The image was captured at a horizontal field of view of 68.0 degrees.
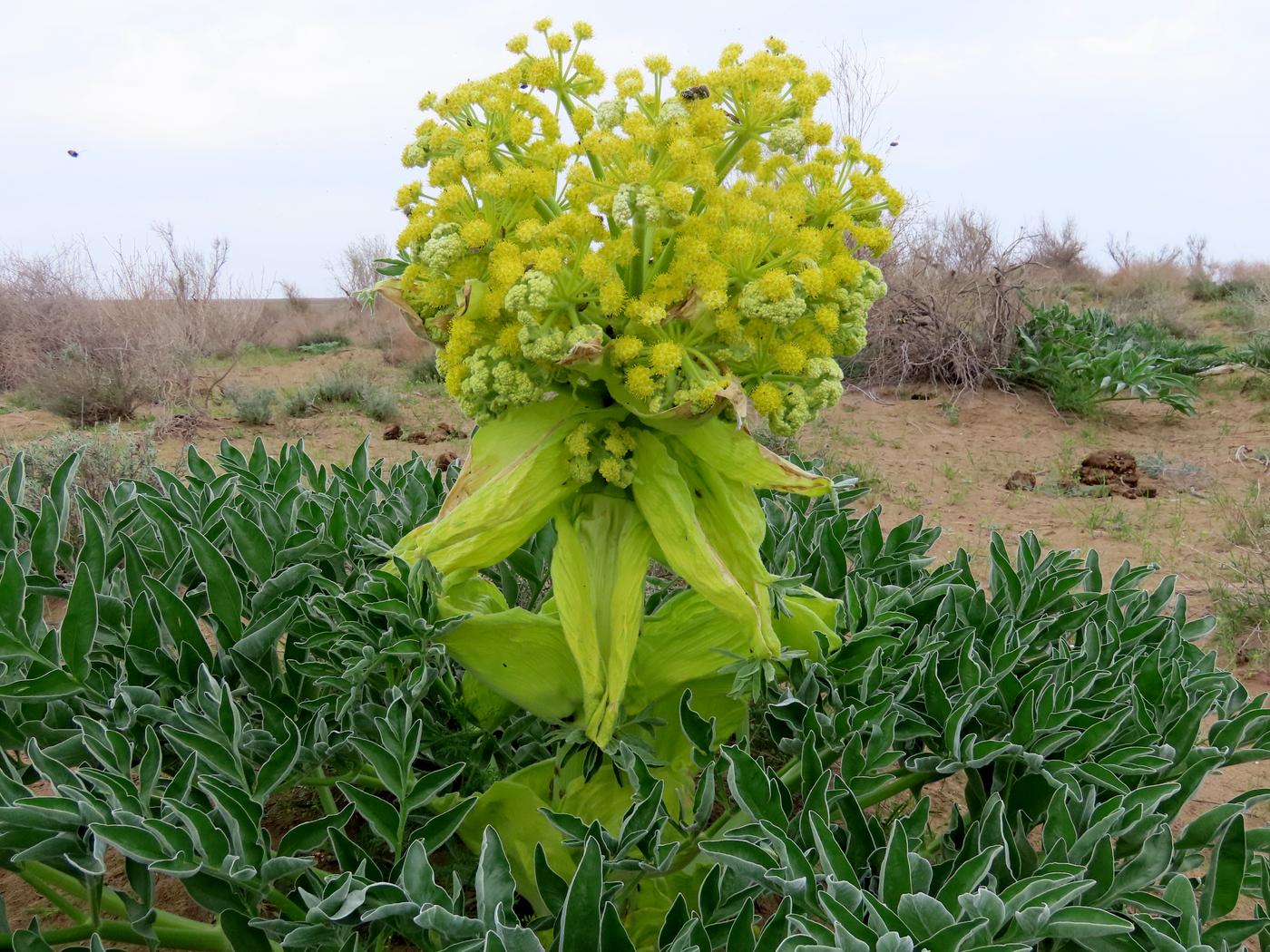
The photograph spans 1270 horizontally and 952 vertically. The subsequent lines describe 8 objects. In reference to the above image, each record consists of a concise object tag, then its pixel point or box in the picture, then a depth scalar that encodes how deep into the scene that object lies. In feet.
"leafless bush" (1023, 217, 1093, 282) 59.88
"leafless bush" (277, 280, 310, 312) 62.31
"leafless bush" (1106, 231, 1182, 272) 61.57
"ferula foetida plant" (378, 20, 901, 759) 4.60
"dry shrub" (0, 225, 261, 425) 26.86
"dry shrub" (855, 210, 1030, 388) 29.35
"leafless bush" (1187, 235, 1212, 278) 58.75
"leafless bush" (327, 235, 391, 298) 43.62
